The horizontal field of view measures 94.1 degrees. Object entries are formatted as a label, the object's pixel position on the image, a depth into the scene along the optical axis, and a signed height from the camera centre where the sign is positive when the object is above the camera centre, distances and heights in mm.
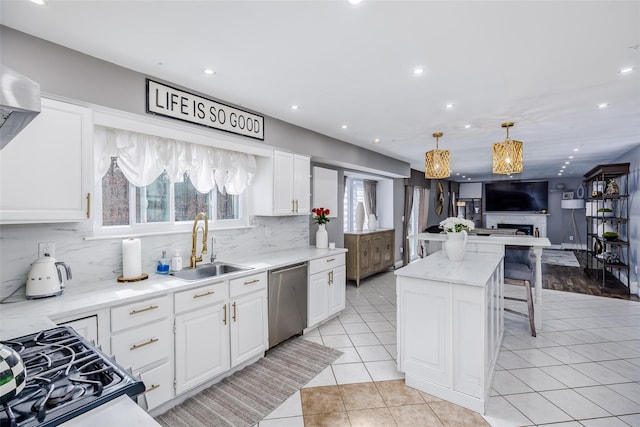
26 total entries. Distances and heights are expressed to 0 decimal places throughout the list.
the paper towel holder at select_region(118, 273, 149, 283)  2230 -499
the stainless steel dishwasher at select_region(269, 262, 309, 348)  2967 -926
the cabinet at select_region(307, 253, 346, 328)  3426 -921
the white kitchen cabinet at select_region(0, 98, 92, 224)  1680 +267
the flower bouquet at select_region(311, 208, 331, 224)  4053 -26
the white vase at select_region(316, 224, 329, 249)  4105 -343
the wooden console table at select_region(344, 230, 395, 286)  5406 -762
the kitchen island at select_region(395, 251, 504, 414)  2135 -895
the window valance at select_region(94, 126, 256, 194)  2276 +482
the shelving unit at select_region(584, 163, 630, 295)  5195 -214
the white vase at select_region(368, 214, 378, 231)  6211 -185
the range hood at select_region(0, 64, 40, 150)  803 +322
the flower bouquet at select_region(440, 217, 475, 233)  2938 -119
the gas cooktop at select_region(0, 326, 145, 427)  752 -510
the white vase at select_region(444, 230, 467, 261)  2939 -321
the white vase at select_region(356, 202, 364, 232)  5873 -17
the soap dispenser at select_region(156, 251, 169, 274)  2535 -467
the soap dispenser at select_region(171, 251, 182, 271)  2645 -443
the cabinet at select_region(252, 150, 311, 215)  3453 +338
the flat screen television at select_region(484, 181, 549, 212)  10312 +629
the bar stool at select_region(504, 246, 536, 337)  3320 -657
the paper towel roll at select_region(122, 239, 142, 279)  2288 -350
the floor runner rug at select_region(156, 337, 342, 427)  2066 -1412
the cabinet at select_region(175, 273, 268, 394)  2195 -944
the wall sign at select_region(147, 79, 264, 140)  2406 +935
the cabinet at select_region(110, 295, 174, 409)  1862 -842
